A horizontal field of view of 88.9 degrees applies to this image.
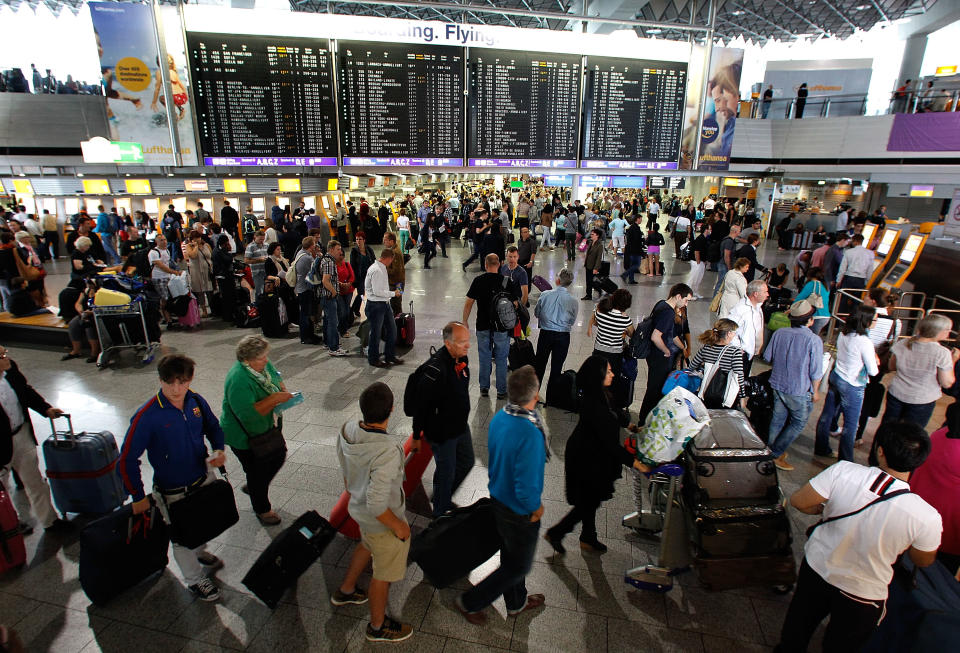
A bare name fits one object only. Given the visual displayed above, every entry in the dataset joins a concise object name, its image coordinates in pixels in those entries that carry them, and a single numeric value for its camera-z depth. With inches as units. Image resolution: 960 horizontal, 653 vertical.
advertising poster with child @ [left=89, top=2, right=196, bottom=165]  330.0
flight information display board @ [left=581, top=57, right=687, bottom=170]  406.6
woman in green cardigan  134.0
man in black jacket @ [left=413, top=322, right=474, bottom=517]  133.6
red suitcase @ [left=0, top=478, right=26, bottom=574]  127.3
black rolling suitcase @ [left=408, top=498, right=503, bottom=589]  115.3
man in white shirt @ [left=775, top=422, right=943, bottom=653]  86.7
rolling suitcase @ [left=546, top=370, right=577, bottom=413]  217.2
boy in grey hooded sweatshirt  102.3
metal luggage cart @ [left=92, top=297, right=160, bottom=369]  274.4
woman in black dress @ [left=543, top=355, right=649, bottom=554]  126.7
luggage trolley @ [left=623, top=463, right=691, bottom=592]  124.2
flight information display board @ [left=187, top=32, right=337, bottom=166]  342.3
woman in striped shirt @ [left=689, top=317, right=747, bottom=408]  173.8
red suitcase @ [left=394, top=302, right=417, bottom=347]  305.4
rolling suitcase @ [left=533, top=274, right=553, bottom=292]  268.1
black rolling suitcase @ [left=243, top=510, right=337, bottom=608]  117.8
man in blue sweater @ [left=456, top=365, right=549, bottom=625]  105.4
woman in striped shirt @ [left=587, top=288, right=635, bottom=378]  196.9
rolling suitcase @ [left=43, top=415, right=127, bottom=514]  141.8
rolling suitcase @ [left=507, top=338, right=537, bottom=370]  229.1
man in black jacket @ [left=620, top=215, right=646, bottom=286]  500.4
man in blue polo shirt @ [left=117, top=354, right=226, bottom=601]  114.2
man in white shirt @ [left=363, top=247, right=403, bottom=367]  261.1
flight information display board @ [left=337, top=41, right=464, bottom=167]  362.6
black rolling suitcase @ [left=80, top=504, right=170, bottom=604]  116.6
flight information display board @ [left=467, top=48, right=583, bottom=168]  388.2
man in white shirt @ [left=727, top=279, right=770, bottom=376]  203.3
